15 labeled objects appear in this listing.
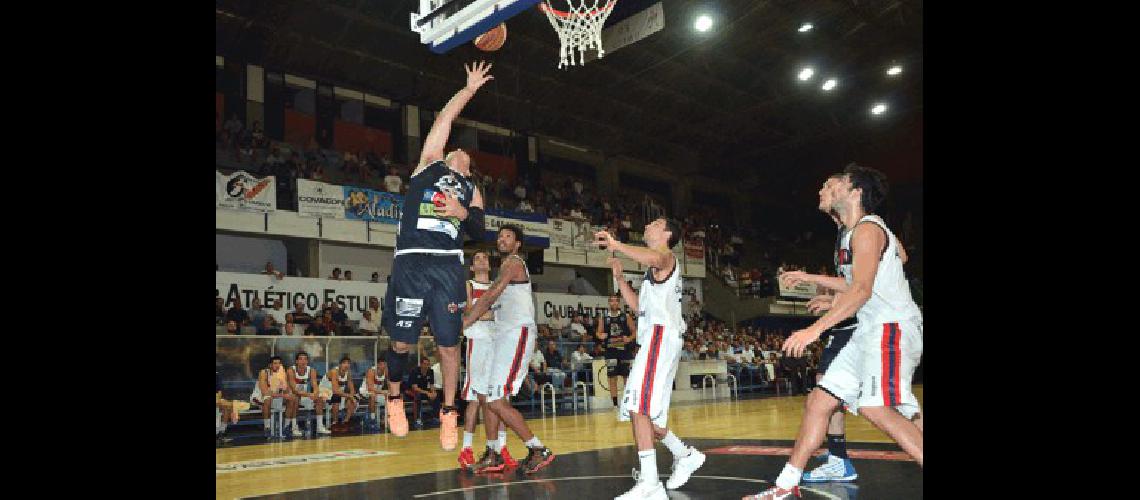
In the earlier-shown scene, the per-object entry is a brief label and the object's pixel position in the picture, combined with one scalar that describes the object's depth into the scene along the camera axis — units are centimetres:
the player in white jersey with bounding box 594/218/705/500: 463
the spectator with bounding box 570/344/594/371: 1560
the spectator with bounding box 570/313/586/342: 1694
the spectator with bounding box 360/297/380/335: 1498
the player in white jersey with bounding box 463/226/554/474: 600
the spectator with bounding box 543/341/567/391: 1487
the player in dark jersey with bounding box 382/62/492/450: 450
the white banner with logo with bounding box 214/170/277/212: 1506
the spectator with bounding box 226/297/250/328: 1236
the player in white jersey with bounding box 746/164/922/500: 383
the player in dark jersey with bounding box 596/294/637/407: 1285
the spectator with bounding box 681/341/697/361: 1808
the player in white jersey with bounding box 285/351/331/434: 1050
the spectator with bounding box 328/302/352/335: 1350
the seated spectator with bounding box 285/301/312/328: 1380
